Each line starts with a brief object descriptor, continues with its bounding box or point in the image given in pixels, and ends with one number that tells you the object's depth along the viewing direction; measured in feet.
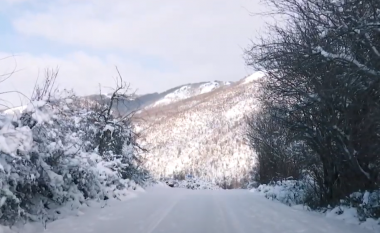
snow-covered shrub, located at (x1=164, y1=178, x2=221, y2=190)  190.76
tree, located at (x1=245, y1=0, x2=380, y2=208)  30.40
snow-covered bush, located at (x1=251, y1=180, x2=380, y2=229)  35.99
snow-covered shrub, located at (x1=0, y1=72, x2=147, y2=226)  27.09
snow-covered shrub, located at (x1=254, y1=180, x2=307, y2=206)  62.43
